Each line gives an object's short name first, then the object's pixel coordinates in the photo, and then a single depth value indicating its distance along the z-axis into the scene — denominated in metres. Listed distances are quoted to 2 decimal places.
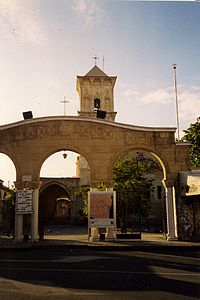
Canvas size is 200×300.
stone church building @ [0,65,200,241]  17.98
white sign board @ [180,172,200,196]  16.94
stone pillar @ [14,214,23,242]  17.84
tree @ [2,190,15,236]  24.98
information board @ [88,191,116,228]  17.08
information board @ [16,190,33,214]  17.70
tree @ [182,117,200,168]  26.02
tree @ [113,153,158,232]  23.92
